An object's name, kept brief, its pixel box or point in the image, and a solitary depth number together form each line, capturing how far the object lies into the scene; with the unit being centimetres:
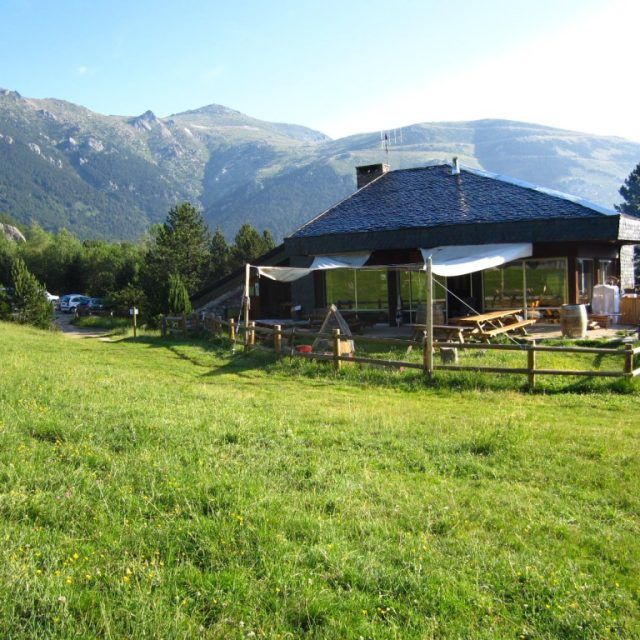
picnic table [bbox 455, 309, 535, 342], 1355
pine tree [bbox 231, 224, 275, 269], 4512
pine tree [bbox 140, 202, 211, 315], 4188
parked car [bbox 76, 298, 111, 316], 4079
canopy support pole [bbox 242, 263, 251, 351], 1505
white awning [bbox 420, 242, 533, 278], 1405
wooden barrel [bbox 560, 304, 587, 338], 1421
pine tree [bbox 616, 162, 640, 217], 5258
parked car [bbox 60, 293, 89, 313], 4728
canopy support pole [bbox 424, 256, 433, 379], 1112
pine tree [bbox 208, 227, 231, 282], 4594
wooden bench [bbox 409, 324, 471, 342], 1313
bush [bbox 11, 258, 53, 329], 2653
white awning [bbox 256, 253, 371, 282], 1644
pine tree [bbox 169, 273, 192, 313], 2366
